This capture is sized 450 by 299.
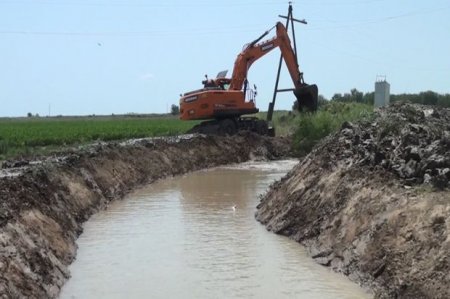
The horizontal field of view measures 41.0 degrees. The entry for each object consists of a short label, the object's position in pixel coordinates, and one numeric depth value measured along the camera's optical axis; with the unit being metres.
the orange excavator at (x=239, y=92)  31.23
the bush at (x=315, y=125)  29.34
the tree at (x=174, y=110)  120.06
